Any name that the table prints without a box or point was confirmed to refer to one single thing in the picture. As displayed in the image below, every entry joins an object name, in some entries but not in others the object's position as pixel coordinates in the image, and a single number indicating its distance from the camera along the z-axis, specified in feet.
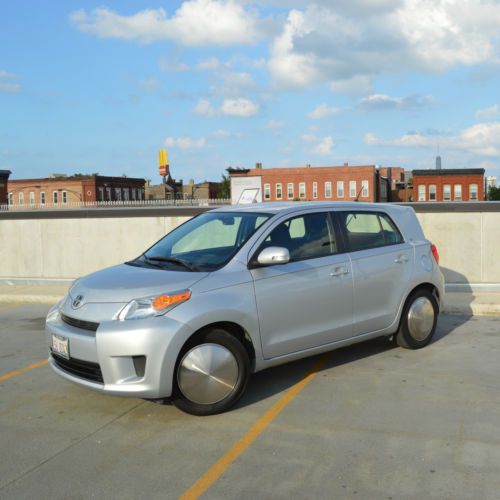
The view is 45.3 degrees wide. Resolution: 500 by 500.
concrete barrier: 35.32
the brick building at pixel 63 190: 291.58
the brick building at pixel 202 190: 365.94
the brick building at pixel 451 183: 280.51
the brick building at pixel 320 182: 275.18
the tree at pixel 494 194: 328.90
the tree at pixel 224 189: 351.95
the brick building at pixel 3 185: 265.75
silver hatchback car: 14.82
